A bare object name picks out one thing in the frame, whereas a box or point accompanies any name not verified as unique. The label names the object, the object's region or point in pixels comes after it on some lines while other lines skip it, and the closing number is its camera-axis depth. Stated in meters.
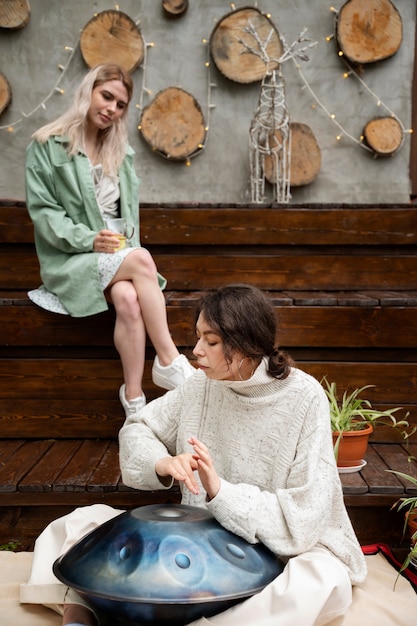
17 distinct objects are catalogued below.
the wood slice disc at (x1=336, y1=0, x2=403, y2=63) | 4.23
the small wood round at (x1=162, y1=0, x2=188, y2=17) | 4.24
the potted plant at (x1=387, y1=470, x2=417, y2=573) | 1.93
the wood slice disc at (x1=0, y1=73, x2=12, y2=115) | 4.29
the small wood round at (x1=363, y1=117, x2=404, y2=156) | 4.32
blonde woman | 2.44
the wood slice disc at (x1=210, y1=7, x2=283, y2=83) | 4.23
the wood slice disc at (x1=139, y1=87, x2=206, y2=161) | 4.30
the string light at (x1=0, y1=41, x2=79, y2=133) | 4.32
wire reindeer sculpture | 3.95
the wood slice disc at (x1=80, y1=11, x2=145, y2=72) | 4.23
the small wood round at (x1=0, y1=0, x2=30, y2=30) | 4.26
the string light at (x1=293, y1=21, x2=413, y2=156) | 4.33
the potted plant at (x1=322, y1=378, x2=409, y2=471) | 2.21
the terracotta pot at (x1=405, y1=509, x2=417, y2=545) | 2.01
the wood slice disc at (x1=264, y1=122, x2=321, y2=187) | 4.29
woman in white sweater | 1.48
